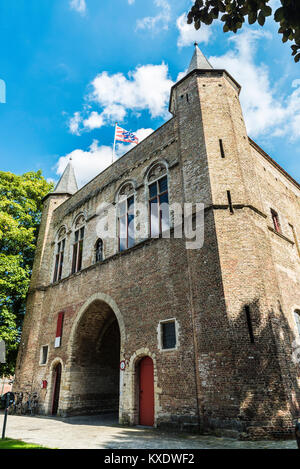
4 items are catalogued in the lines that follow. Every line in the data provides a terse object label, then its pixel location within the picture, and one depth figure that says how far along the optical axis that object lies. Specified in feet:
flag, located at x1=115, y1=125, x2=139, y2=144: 66.45
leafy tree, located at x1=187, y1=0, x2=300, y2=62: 13.97
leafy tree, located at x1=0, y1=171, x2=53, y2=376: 62.44
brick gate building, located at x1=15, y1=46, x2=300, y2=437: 29.30
